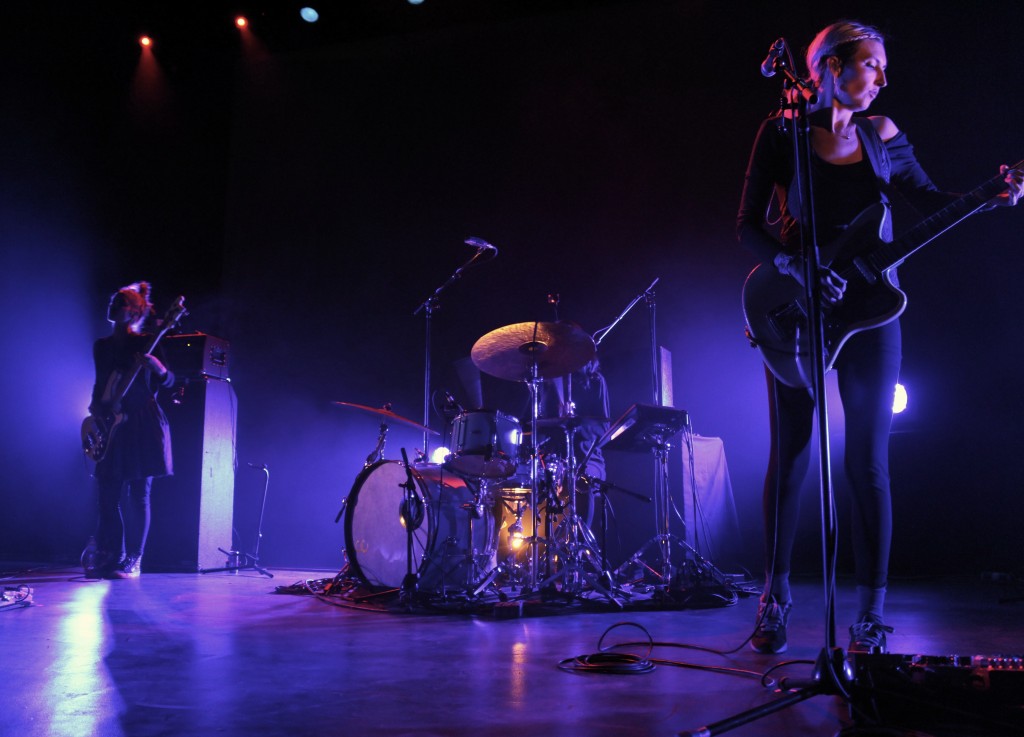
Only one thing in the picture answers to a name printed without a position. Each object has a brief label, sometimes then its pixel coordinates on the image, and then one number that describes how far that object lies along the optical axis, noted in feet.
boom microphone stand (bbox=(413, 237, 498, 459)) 16.21
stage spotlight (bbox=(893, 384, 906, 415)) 17.71
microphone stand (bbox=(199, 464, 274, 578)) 19.70
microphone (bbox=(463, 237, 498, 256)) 16.10
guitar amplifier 20.15
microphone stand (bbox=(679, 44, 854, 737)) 4.88
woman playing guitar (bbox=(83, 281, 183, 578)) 17.98
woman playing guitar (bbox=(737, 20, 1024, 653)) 6.89
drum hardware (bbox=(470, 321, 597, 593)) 13.67
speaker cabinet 19.42
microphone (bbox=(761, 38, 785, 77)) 6.10
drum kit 13.51
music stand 13.58
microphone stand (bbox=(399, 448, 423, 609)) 12.30
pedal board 4.61
